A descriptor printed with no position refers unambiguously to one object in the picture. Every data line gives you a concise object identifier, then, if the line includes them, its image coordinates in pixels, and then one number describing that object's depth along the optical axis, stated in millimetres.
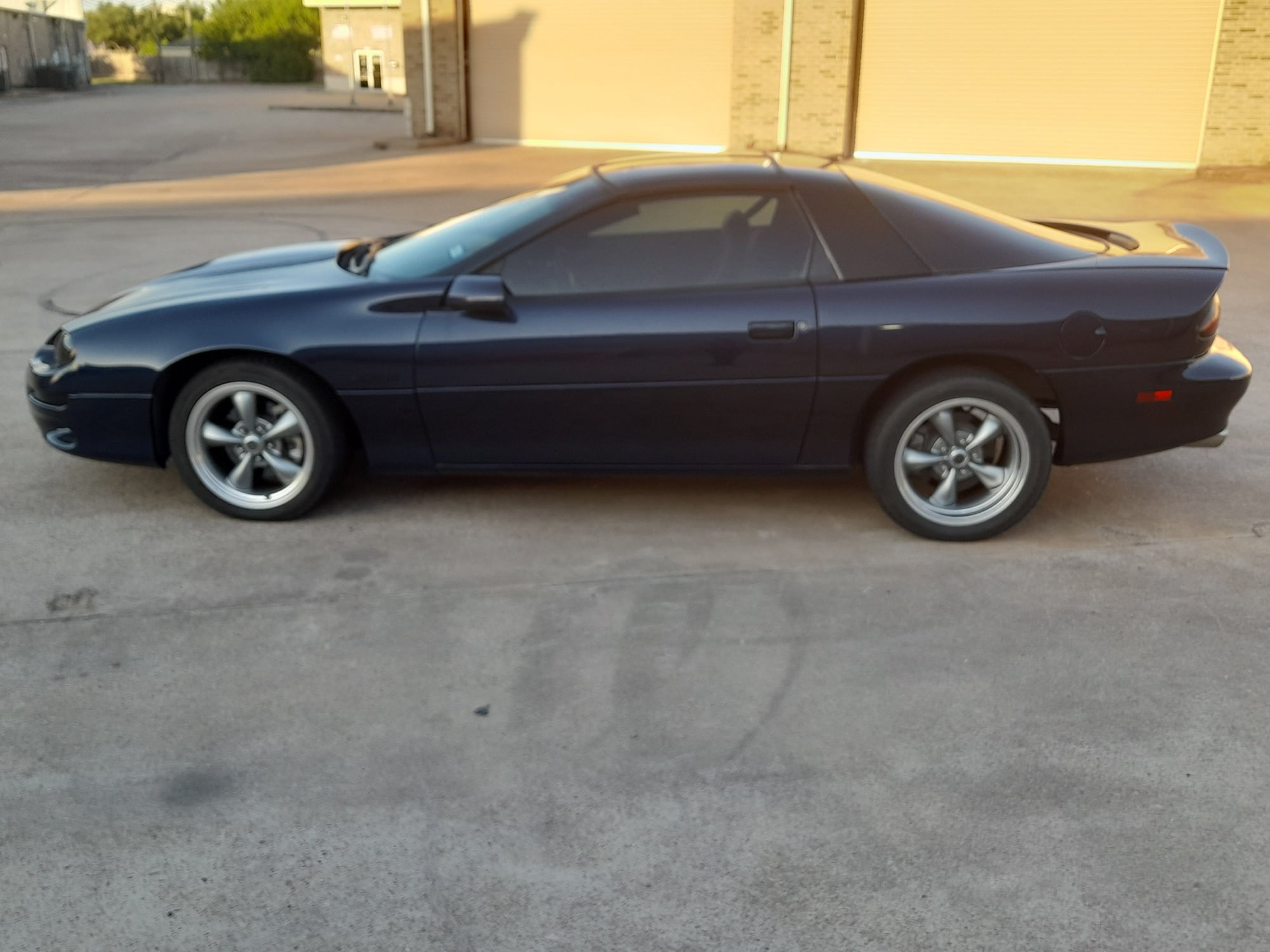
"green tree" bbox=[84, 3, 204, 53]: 109438
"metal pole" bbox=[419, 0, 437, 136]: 22859
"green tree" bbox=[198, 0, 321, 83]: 70500
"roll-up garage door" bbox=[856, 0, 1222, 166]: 19125
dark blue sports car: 4742
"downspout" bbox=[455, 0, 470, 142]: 22859
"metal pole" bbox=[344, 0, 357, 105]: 51750
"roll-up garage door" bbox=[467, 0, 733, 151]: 21750
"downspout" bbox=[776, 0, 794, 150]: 20703
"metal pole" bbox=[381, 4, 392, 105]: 52872
